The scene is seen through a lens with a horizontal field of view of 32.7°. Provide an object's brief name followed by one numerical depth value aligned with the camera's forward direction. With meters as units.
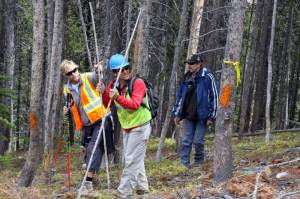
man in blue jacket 9.30
